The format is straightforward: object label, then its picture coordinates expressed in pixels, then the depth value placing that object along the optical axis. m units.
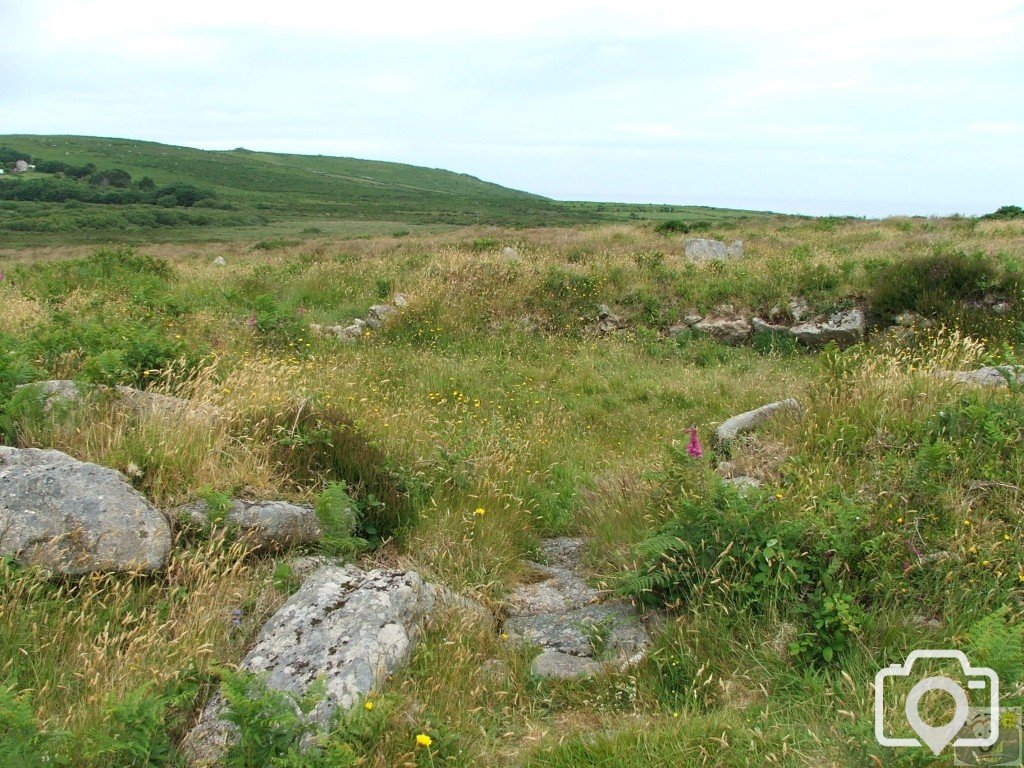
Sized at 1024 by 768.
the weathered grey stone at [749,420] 6.75
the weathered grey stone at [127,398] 5.50
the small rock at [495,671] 3.93
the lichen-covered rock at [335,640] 3.41
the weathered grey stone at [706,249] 18.25
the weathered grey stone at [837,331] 12.61
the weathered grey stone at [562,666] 4.02
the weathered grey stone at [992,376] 5.92
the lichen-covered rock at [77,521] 4.16
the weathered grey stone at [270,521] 4.73
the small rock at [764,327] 13.15
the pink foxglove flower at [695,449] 5.28
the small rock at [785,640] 3.79
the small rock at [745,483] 4.75
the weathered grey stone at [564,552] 5.64
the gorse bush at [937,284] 12.50
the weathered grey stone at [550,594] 4.87
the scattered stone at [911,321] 12.31
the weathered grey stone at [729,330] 13.27
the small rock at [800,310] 13.17
